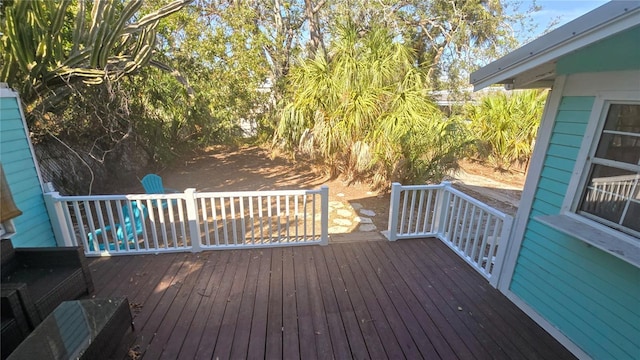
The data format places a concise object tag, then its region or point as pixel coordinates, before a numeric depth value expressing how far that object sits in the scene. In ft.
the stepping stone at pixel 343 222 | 15.67
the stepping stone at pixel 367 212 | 16.97
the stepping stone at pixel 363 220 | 15.84
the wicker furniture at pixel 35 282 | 5.75
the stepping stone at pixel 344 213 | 16.83
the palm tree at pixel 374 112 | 15.48
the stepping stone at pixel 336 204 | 18.12
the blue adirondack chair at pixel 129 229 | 10.36
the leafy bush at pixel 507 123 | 25.29
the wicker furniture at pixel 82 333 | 5.10
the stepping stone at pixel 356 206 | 17.83
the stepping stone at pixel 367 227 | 14.92
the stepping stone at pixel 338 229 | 14.73
